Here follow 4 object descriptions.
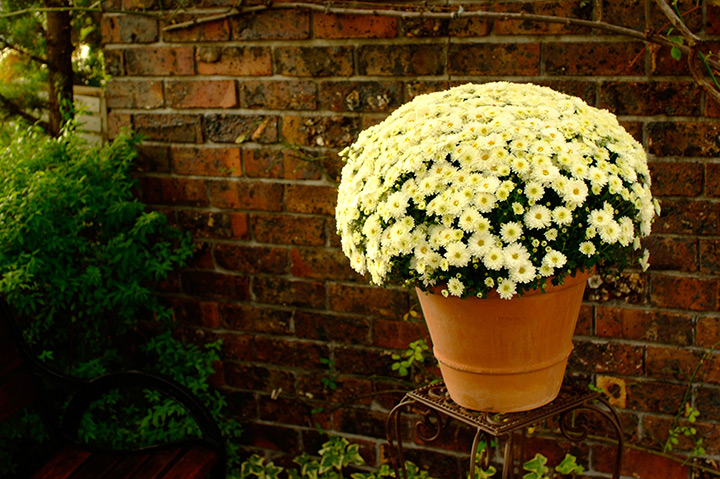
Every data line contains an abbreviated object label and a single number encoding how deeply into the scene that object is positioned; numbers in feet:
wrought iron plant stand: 3.81
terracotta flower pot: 3.62
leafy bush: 5.24
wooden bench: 4.84
